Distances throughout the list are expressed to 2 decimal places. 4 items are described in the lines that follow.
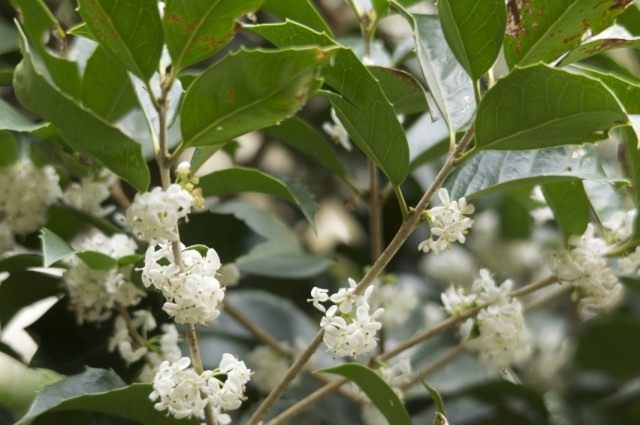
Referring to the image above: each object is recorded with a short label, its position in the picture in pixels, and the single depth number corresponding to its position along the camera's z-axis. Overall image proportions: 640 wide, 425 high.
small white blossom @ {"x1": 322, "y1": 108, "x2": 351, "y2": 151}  0.90
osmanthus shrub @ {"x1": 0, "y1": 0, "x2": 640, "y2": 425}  0.74
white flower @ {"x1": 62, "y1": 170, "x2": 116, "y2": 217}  0.86
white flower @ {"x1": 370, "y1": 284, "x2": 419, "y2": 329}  0.98
